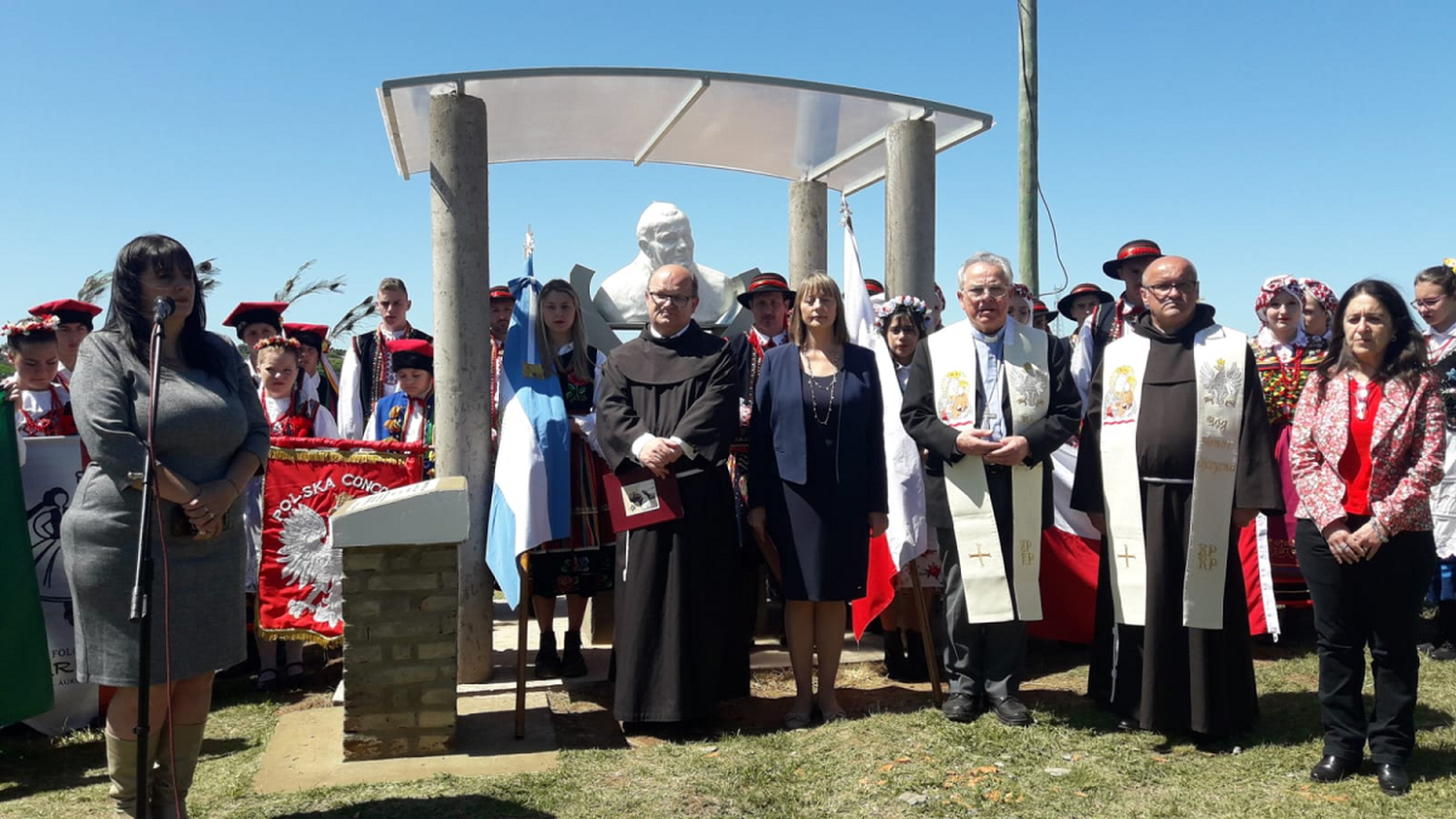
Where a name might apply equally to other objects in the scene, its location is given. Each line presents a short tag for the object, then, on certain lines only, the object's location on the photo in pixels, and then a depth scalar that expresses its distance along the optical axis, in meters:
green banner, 4.39
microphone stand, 2.96
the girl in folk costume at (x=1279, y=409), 5.88
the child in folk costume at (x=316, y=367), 6.25
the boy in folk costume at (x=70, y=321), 5.77
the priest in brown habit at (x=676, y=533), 4.74
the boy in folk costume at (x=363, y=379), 6.50
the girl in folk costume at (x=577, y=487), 5.51
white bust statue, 7.43
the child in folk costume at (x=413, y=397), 5.89
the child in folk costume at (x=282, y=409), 5.70
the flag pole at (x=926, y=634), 5.07
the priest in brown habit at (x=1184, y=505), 4.51
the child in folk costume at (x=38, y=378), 5.20
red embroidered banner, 5.44
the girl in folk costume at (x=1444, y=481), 5.85
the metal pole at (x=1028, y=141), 9.84
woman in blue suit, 4.80
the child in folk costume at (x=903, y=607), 5.66
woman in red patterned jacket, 3.89
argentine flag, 5.22
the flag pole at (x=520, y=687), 4.77
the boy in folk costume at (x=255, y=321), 6.69
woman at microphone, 3.38
